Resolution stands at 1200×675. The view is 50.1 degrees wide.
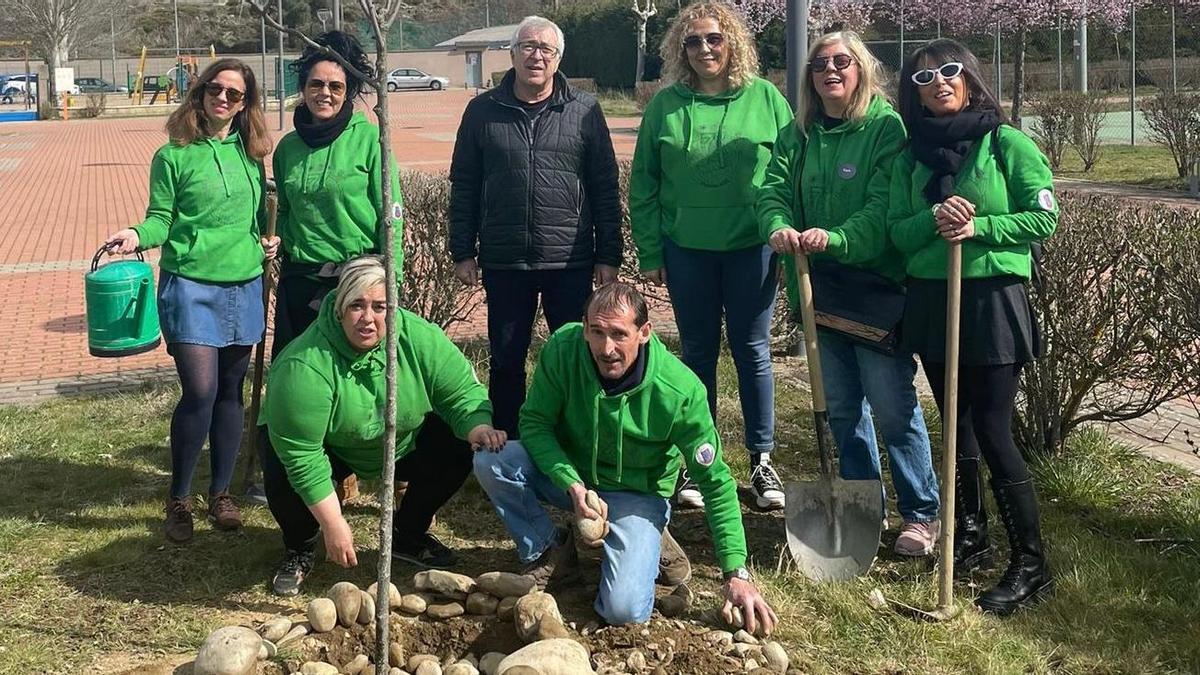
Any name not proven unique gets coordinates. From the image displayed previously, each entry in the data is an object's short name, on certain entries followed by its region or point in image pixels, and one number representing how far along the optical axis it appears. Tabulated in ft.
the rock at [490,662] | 10.80
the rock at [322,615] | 11.19
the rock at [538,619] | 10.92
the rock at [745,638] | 11.21
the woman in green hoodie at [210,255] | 13.84
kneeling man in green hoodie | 11.39
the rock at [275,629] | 11.02
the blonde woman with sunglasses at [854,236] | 12.72
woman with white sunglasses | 11.46
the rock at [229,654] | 10.21
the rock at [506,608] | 11.57
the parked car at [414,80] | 184.24
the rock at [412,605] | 11.63
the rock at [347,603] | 11.30
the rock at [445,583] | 11.85
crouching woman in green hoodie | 11.92
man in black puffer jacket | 14.46
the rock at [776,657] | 10.78
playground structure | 154.71
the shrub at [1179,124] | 49.24
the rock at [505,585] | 11.78
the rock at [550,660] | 9.92
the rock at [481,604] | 11.71
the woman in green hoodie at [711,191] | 14.12
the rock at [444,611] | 11.64
